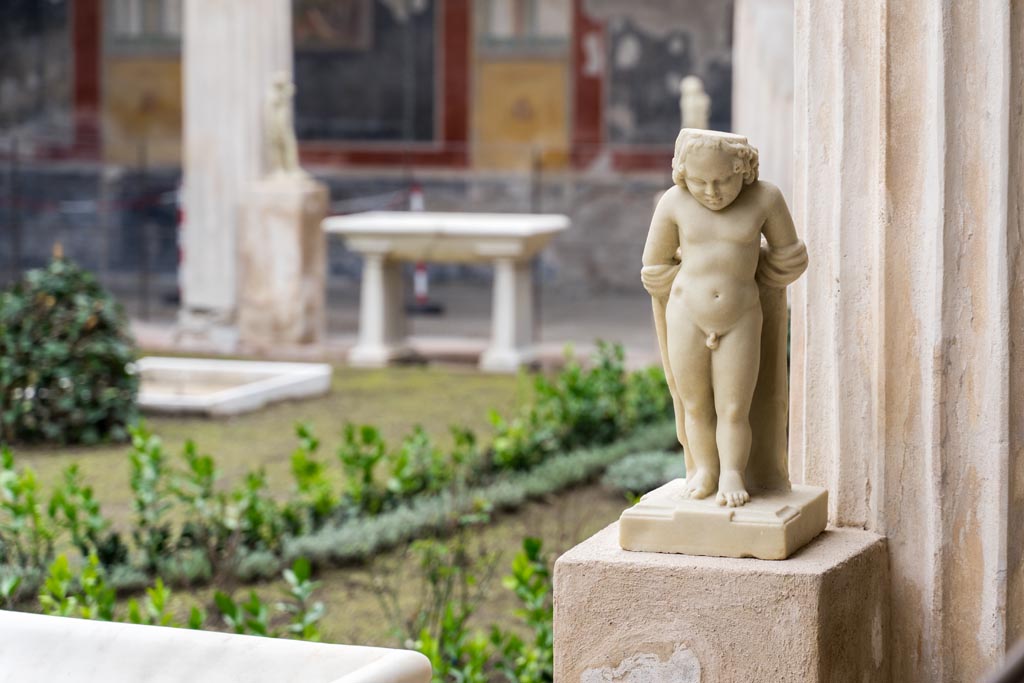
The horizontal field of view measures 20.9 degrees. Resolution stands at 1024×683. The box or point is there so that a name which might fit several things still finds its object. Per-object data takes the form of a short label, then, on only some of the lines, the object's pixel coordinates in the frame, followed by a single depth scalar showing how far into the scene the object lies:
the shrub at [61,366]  13.71
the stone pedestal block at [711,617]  5.13
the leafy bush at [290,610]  7.35
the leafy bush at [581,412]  12.41
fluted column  5.52
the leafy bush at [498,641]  7.17
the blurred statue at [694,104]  17.97
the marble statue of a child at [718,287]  5.44
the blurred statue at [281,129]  19.69
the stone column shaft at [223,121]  20.11
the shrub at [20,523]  8.81
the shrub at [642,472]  11.45
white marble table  18.32
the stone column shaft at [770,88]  15.76
